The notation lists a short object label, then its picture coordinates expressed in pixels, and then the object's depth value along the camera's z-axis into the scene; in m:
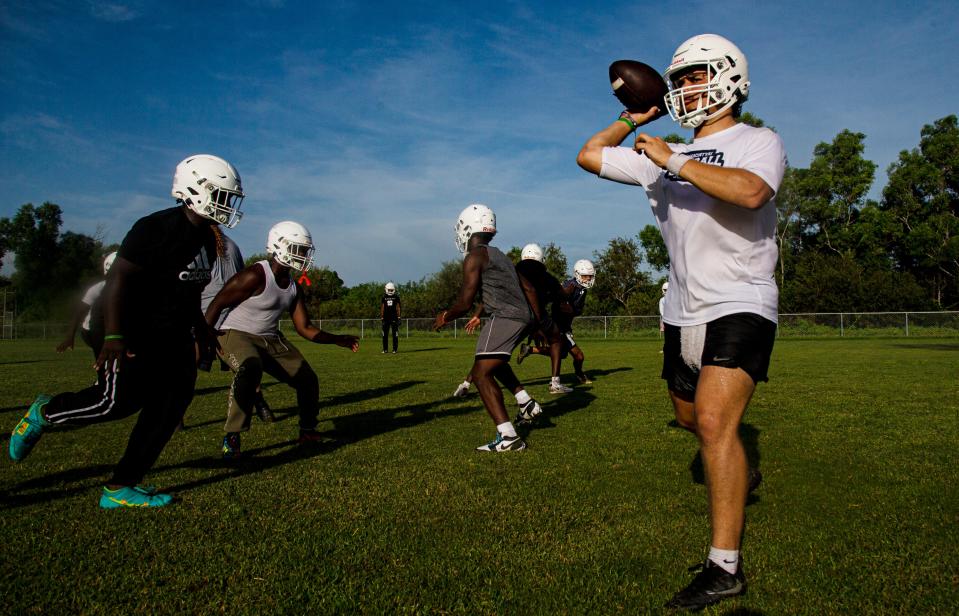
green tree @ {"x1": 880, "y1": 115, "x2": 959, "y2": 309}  48.53
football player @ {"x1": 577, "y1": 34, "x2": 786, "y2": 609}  2.90
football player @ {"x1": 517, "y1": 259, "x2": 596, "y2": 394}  11.32
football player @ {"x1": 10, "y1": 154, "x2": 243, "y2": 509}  4.25
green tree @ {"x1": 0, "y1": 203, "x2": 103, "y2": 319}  49.75
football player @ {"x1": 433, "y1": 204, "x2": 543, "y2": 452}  6.64
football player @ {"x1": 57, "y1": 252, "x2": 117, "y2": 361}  8.55
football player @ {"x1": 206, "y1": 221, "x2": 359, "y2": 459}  6.24
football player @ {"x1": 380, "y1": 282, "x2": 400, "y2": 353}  25.31
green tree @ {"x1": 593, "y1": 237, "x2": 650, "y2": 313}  57.06
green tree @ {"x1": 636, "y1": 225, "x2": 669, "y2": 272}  58.28
